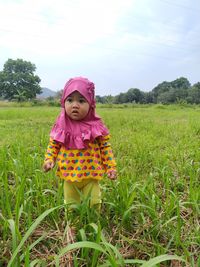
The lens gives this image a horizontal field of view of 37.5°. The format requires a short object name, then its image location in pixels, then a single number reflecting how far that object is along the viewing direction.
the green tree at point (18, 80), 50.06
